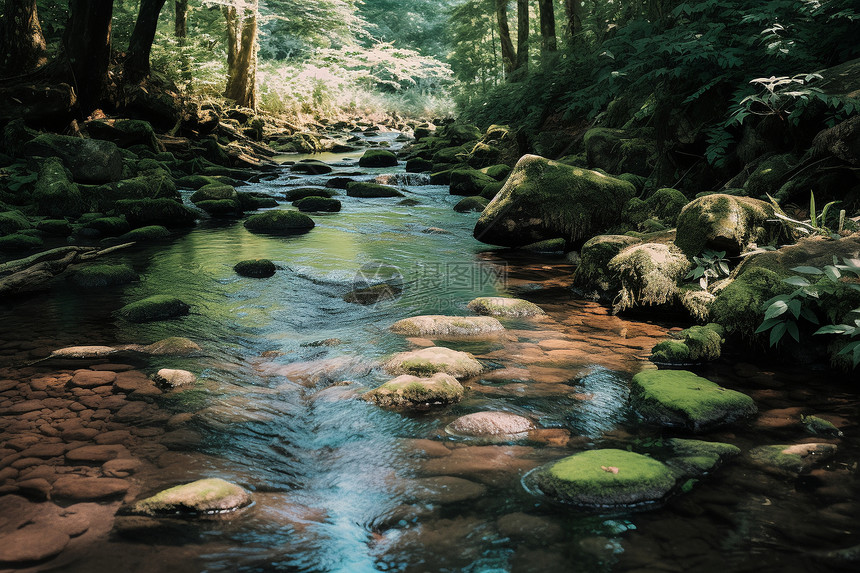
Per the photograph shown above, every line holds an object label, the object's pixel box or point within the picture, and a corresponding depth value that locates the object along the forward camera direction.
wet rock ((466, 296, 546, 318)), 5.15
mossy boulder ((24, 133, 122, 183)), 9.63
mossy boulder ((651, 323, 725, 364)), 3.97
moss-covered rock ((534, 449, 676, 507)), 2.44
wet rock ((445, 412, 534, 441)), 3.06
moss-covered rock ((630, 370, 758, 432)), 3.12
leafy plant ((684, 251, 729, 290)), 4.71
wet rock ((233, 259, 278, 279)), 6.56
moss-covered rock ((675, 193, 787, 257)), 4.77
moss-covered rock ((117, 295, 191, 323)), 4.91
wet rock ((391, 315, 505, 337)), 4.73
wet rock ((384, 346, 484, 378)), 3.78
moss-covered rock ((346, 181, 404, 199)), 12.50
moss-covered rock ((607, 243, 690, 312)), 4.90
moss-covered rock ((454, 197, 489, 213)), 10.77
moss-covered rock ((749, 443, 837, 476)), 2.66
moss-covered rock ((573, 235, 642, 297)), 5.61
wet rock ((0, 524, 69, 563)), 2.04
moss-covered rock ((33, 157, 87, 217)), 8.90
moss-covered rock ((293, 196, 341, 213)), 10.99
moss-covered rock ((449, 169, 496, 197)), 12.47
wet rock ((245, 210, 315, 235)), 9.20
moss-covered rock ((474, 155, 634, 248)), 7.54
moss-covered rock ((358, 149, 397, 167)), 17.59
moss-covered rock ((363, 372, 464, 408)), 3.44
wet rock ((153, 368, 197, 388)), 3.56
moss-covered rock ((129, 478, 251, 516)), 2.32
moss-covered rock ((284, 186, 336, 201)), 11.93
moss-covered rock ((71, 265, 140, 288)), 5.91
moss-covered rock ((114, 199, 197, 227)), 8.87
